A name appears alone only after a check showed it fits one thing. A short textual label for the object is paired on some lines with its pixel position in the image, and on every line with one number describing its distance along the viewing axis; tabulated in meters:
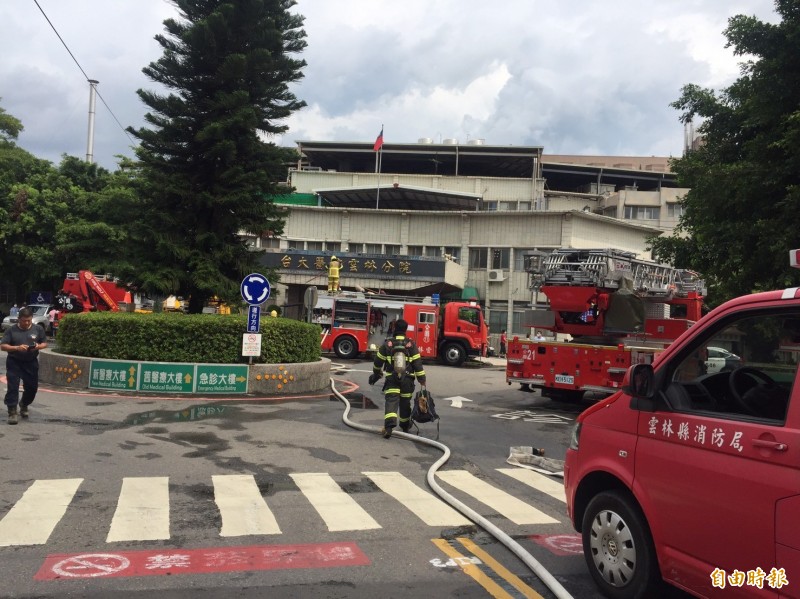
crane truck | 28.33
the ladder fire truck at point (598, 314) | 14.00
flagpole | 43.44
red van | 3.17
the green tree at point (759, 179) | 10.85
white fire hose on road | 4.23
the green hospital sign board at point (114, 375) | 13.62
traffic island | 13.63
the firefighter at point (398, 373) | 9.89
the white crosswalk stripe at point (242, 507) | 5.52
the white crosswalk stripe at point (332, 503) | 5.76
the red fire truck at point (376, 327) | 27.22
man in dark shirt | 9.68
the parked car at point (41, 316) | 31.71
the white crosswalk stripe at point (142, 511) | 5.32
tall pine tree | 15.66
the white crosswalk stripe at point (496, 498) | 6.17
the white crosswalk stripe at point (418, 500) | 5.96
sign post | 13.66
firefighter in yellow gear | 28.31
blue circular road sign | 13.65
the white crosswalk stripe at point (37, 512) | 5.14
